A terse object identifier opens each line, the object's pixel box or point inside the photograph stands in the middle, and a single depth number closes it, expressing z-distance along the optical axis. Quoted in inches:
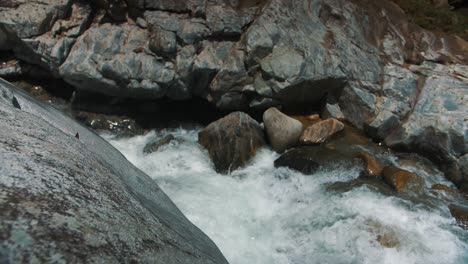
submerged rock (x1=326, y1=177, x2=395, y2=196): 255.8
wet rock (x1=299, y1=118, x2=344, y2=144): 304.3
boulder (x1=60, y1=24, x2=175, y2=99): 329.4
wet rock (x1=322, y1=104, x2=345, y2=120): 329.7
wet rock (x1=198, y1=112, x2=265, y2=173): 293.6
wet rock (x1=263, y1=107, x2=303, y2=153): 305.9
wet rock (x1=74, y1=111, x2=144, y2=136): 346.3
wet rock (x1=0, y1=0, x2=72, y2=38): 339.9
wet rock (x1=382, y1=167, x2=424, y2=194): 256.2
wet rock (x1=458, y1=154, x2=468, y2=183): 272.8
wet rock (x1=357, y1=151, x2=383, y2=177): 272.7
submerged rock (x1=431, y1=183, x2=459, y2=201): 258.1
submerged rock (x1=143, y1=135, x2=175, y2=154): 320.2
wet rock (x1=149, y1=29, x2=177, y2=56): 332.5
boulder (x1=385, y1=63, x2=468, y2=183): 285.3
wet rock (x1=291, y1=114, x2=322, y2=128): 327.9
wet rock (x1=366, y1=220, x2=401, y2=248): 214.2
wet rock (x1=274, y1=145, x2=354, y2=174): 281.1
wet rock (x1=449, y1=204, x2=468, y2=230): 231.3
